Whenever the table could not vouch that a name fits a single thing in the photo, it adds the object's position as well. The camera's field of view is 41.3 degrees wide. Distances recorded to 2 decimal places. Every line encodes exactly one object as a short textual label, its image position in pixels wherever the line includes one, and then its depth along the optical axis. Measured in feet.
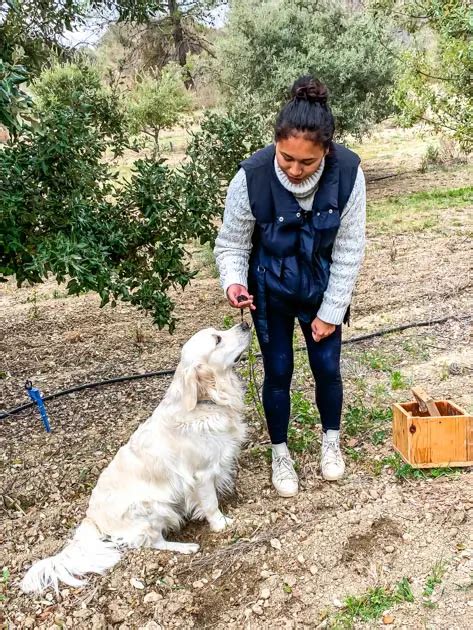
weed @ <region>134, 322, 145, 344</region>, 18.65
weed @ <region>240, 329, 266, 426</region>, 12.12
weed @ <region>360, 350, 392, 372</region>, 15.10
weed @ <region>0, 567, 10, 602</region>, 9.12
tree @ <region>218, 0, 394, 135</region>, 40.09
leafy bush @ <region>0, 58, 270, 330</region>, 11.93
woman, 8.09
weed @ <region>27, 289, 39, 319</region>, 21.75
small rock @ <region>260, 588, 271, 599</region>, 8.61
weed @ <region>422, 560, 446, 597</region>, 8.20
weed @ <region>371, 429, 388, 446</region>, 11.77
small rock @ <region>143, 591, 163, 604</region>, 8.79
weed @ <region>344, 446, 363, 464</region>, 11.37
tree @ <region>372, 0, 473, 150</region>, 22.44
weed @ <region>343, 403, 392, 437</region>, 12.28
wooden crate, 10.20
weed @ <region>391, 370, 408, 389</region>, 13.82
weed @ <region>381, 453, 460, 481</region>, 10.46
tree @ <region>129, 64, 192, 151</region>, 44.73
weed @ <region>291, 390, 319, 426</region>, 12.82
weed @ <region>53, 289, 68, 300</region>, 23.97
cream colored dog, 9.59
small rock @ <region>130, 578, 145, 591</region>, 9.05
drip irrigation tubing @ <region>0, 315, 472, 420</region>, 14.83
